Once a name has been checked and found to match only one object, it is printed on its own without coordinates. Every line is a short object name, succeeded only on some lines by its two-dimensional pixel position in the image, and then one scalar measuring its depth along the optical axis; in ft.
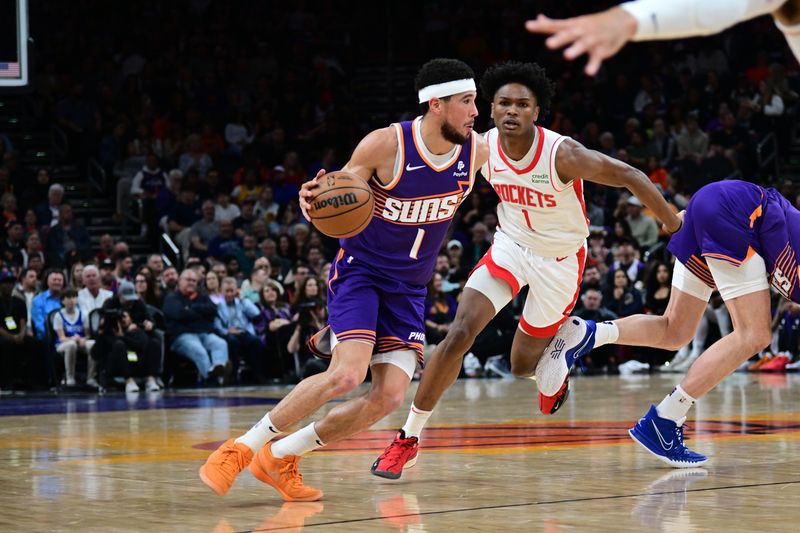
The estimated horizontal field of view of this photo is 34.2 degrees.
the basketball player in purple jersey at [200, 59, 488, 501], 18.53
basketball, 18.16
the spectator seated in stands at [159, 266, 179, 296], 46.93
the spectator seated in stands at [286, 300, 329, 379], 47.03
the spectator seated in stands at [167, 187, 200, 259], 56.80
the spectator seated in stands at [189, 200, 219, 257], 55.11
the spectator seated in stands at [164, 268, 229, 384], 45.93
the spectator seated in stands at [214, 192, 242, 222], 57.21
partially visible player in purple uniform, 21.80
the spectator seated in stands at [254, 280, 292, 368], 47.88
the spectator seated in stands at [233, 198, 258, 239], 56.44
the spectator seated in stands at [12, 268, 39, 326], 45.36
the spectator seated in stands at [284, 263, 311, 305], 48.42
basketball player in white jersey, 21.20
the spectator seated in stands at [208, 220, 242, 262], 53.72
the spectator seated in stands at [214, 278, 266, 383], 47.34
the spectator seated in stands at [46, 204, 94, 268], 50.98
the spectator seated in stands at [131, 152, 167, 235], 59.06
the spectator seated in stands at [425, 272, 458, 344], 48.32
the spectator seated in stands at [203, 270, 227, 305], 47.60
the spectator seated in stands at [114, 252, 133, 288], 48.37
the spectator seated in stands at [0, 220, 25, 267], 49.70
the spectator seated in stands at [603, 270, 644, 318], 50.29
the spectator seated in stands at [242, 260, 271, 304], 49.17
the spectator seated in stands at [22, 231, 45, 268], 48.24
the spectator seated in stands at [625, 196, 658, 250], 56.39
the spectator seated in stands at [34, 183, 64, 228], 54.34
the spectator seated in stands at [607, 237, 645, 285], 52.60
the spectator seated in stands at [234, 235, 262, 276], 53.11
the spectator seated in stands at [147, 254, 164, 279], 48.34
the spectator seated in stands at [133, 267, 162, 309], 46.37
